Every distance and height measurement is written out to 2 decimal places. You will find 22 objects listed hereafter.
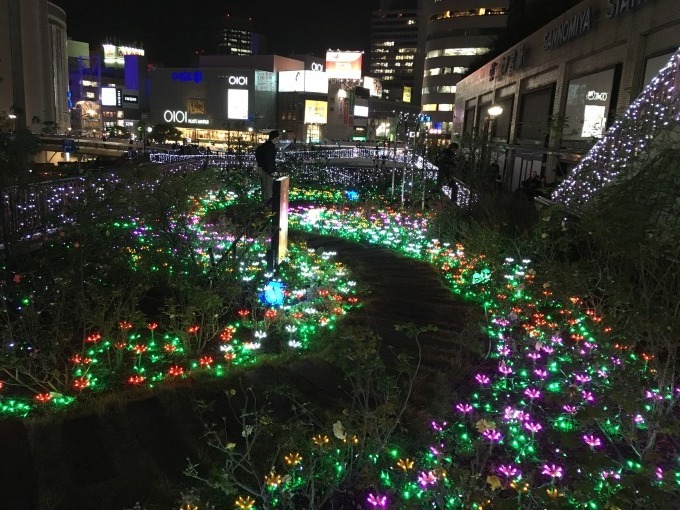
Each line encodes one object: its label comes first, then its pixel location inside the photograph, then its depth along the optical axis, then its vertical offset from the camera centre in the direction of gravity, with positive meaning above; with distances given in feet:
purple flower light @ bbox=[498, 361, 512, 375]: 14.57 -5.90
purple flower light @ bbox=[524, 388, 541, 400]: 13.69 -6.08
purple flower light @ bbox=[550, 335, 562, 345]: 16.24 -5.53
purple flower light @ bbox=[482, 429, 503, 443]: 11.17 -5.95
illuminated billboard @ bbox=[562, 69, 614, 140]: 46.80 +4.28
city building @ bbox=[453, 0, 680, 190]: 39.78 +7.09
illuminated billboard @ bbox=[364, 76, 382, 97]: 334.24 +31.82
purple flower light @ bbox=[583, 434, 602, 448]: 11.59 -6.10
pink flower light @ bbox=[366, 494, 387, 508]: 9.52 -6.20
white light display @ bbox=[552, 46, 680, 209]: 18.76 +0.54
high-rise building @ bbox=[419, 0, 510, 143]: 238.89 +44.49
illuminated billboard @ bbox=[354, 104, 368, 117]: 281.95 +13.39
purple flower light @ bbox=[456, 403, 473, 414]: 13.30 -6.32
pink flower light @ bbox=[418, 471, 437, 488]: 9.30 -5.83
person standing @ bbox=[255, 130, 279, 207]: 29.37 -1.18
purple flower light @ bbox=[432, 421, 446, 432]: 12.35 -6.34
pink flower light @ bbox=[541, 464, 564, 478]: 10.71 -6.24
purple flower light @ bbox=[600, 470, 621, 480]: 9.30 -5.54
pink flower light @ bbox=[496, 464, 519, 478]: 10.53 -6.19
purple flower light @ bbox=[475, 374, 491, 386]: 15.03 -6.31
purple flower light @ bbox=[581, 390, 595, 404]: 13.35 -5.93
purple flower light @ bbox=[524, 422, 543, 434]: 12.24 -6.19
